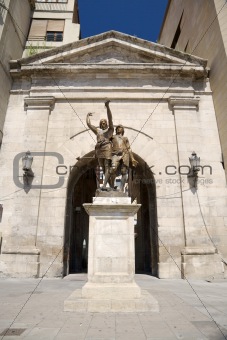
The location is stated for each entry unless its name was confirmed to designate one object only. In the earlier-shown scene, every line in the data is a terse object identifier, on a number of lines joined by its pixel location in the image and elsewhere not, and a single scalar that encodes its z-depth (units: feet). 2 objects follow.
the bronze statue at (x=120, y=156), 20.80
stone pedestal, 15.85
